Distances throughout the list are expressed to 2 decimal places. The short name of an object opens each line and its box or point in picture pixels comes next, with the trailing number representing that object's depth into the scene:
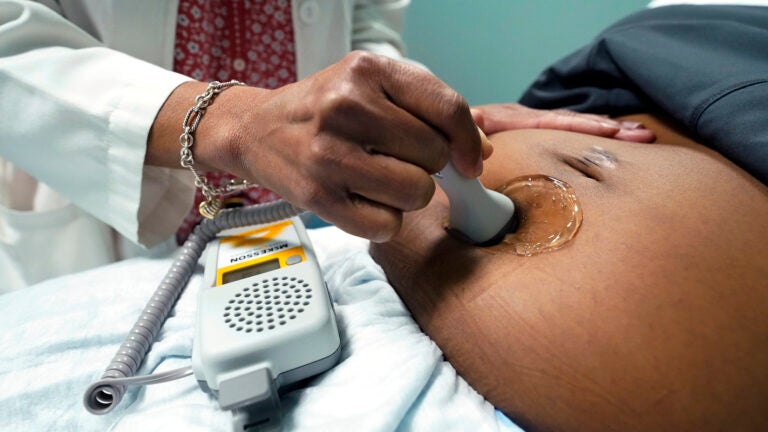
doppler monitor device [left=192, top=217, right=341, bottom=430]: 0.37
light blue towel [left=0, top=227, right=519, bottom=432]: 0.38
